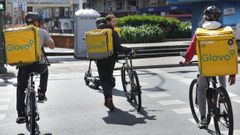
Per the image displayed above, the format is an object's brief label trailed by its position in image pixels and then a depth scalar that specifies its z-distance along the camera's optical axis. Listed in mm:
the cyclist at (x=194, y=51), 6387
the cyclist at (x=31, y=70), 6848
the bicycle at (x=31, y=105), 6496
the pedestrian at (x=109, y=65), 8655
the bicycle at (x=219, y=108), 6023
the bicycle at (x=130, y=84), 8663
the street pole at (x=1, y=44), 16016
